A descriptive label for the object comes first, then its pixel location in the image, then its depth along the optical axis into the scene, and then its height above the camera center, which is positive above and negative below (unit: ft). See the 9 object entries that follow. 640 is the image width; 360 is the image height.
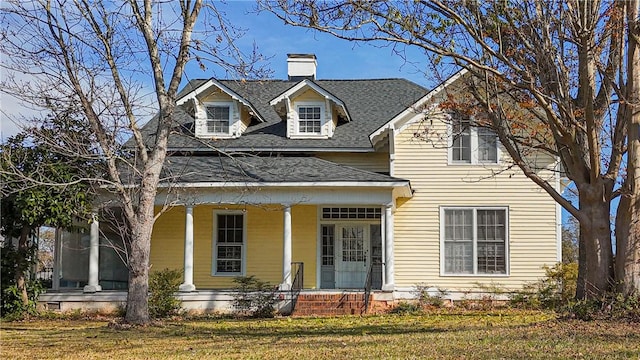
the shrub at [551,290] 65.98 -4.33
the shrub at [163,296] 62.75 -4.74
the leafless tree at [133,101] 51.19 +9.57
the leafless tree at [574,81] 39.04 +8.80
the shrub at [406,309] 65.67 -6.03
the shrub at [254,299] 62.54 -5.00
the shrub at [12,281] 60.80 -3.51
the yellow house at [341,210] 67.56 +2.90
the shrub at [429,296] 69.62 -5.13
